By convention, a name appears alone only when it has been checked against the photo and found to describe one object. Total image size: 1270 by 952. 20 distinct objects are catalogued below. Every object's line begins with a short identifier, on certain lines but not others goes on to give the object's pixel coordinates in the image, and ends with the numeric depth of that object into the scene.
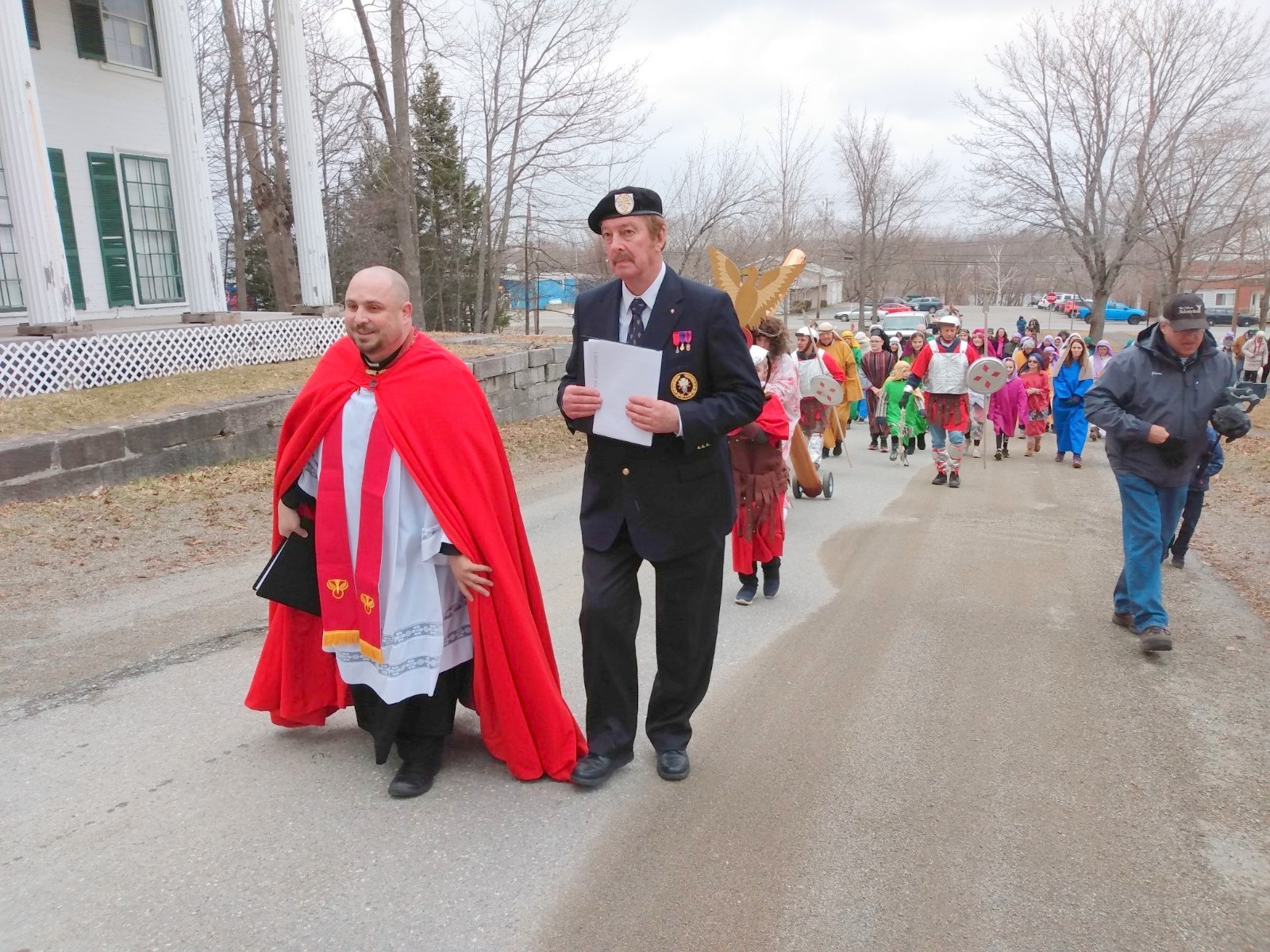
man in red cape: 3.09
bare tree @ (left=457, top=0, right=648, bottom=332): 22.91
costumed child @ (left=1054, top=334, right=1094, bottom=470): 13.09
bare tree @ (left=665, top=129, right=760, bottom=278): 25.95
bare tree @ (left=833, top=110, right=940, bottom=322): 32.97
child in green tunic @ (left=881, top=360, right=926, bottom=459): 12.95
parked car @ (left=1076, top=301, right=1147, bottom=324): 58.00
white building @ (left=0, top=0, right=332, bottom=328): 13.00
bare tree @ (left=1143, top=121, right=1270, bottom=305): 22.36
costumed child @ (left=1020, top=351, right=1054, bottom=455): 14.27
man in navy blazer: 3.13
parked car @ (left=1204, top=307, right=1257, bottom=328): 49.43
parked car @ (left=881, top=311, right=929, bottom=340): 32.06
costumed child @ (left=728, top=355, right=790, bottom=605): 5.97
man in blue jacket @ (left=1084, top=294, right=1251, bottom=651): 4.96
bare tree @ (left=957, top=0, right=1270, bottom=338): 23.64
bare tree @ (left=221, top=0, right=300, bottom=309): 20.12
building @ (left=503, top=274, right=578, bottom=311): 33.25
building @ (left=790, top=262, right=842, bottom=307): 48.06
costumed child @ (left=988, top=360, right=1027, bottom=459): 14.06
